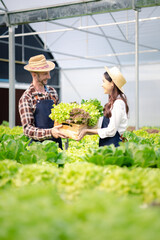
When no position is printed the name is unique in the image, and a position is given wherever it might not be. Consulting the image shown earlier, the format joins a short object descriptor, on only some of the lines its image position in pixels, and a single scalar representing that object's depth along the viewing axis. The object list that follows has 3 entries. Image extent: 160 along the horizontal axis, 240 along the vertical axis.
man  3.98
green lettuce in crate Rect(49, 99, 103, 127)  3.83
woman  3.78
